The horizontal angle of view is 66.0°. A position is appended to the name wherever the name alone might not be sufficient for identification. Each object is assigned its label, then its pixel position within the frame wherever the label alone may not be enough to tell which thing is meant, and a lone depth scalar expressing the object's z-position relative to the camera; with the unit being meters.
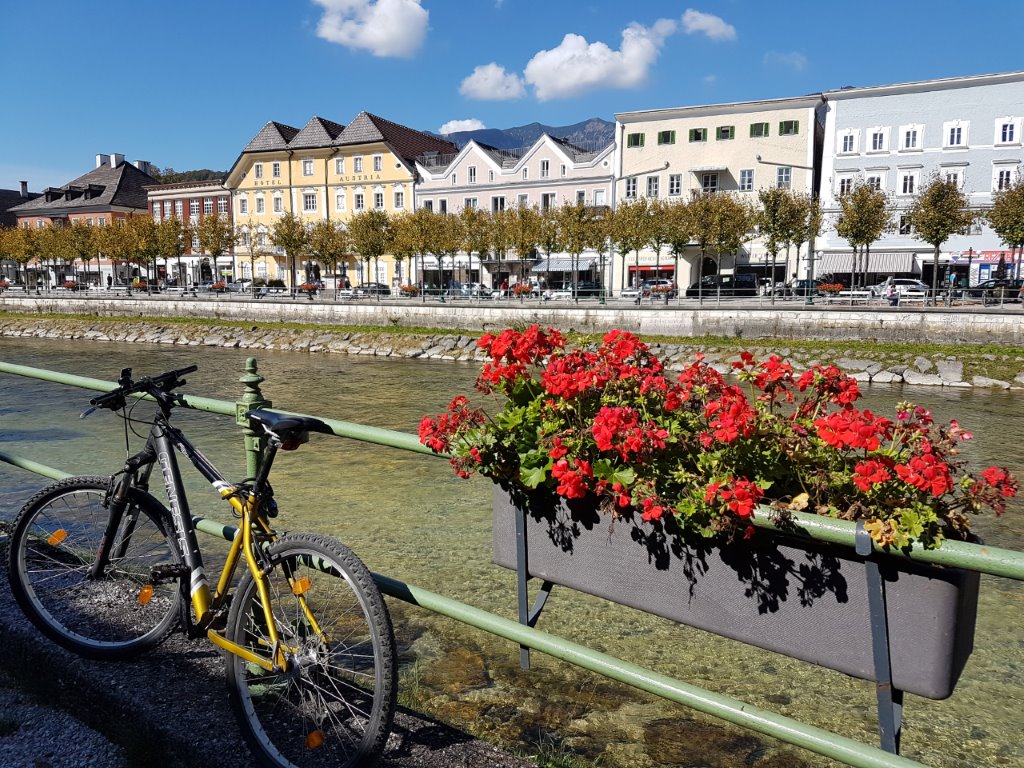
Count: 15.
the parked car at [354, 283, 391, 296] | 47.68
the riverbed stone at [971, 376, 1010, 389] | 22.66
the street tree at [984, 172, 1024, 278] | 32.94
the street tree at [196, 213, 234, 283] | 55.78
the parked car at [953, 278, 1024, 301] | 28.45
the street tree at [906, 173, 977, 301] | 34.38
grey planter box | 1.94
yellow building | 59.31
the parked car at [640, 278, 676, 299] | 40.69
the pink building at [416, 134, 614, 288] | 51.94
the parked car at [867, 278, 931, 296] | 37.25
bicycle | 2.44
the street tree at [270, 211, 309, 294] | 53.19
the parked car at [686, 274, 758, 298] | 43.41
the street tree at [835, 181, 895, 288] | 36.94
